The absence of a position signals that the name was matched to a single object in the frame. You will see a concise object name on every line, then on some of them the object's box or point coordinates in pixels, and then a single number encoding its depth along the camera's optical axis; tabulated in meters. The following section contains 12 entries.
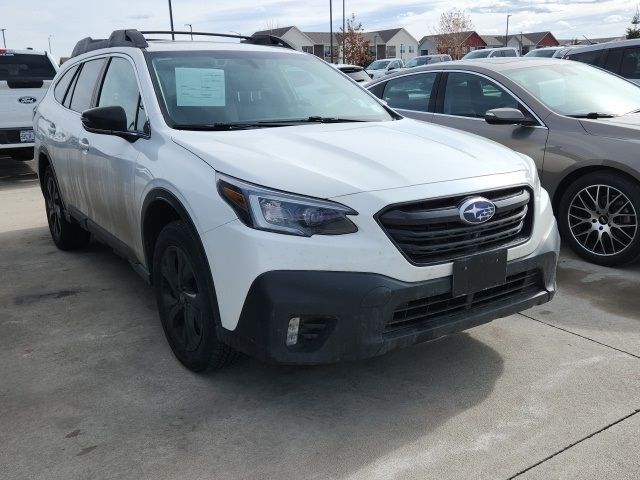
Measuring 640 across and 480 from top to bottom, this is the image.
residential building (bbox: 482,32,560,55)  91.06
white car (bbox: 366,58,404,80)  34.32
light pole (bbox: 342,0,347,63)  43.95
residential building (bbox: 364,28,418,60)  91.50
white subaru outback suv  2.64
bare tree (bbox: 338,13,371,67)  47.94
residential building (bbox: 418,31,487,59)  56.75
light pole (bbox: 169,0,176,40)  34.58
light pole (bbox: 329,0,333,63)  43.43
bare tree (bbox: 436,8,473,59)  59.22
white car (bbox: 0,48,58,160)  9.66
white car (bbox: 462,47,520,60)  27.55
